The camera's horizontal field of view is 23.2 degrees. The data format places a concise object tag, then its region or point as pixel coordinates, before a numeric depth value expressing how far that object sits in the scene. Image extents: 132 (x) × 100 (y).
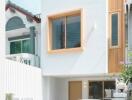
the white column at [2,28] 5.67
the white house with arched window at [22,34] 19.95
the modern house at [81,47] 16.67
